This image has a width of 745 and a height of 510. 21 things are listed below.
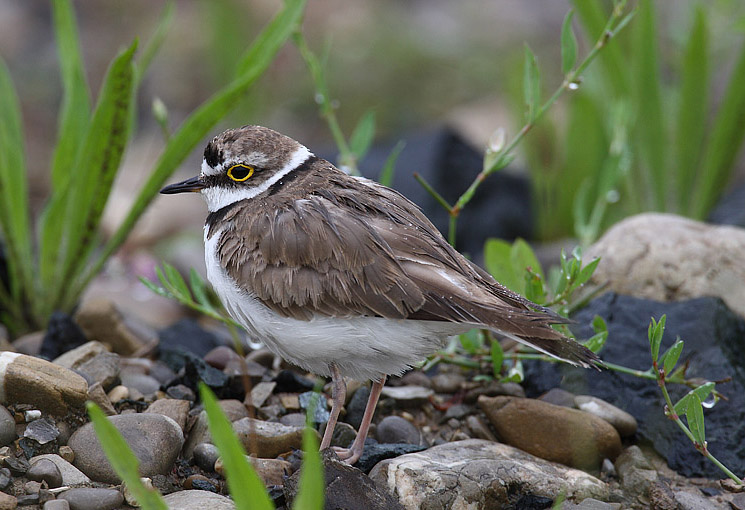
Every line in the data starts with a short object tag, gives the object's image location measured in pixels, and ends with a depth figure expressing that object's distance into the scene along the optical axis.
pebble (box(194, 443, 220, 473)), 8.09
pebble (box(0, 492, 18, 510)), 6.80
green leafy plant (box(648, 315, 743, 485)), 7.52
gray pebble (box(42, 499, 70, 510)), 6.90
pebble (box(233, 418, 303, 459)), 8.44
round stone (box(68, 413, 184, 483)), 7.63
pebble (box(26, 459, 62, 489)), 7.30
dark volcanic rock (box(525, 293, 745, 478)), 8.80
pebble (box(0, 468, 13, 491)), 7.11
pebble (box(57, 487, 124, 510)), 7.05
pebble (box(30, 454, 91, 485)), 7.44
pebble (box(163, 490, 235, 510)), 7.05
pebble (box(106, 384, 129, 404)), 8.99
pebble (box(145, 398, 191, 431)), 8.56
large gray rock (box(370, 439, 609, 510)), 7.59
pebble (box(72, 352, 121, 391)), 9.05
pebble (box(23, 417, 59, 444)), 7.73
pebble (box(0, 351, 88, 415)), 7.86
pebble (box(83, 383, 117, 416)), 8.45
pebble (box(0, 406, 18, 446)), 7.63
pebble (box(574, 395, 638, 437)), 9.02
